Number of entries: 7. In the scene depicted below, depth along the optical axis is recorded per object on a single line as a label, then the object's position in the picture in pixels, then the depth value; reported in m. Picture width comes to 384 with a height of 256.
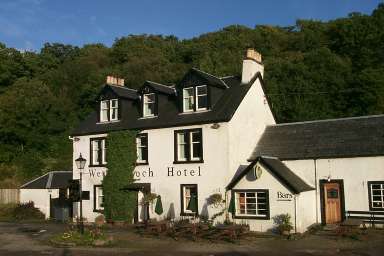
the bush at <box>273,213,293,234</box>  21.12
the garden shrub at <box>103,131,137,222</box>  27.25
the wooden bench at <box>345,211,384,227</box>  21.72
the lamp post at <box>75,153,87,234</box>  21.14
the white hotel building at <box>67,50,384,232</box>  22.39
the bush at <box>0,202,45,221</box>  33.41
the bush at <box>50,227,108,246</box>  19.56
